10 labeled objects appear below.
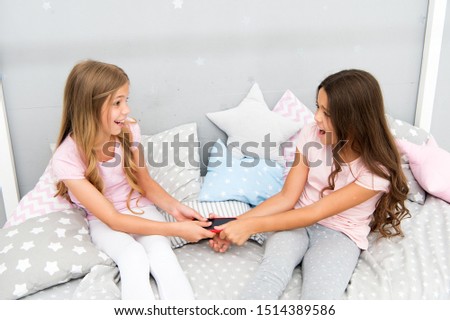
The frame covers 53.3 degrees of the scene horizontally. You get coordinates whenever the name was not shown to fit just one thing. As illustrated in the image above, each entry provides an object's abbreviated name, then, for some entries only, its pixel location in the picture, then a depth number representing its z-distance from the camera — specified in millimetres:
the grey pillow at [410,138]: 1628
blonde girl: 1245
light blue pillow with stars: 1623
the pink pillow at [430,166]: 1579
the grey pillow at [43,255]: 1175
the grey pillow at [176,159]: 1693
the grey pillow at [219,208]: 1544
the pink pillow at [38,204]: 1450
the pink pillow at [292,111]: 1828
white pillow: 1808
